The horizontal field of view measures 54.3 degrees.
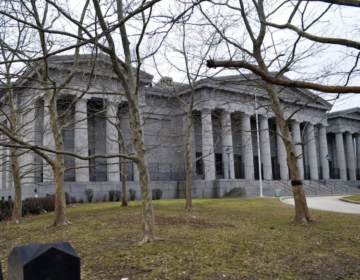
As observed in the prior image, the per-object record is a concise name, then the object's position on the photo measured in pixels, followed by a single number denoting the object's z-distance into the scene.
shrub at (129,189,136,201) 30.05
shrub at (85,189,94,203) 30.03
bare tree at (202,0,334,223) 12.91
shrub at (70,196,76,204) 29.27
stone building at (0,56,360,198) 31.75
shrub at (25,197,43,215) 22.45
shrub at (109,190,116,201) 30.69
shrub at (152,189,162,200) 31.33
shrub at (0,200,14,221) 19.92
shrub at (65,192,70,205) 27.98
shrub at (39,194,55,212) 23.70
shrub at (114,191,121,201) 31.16
